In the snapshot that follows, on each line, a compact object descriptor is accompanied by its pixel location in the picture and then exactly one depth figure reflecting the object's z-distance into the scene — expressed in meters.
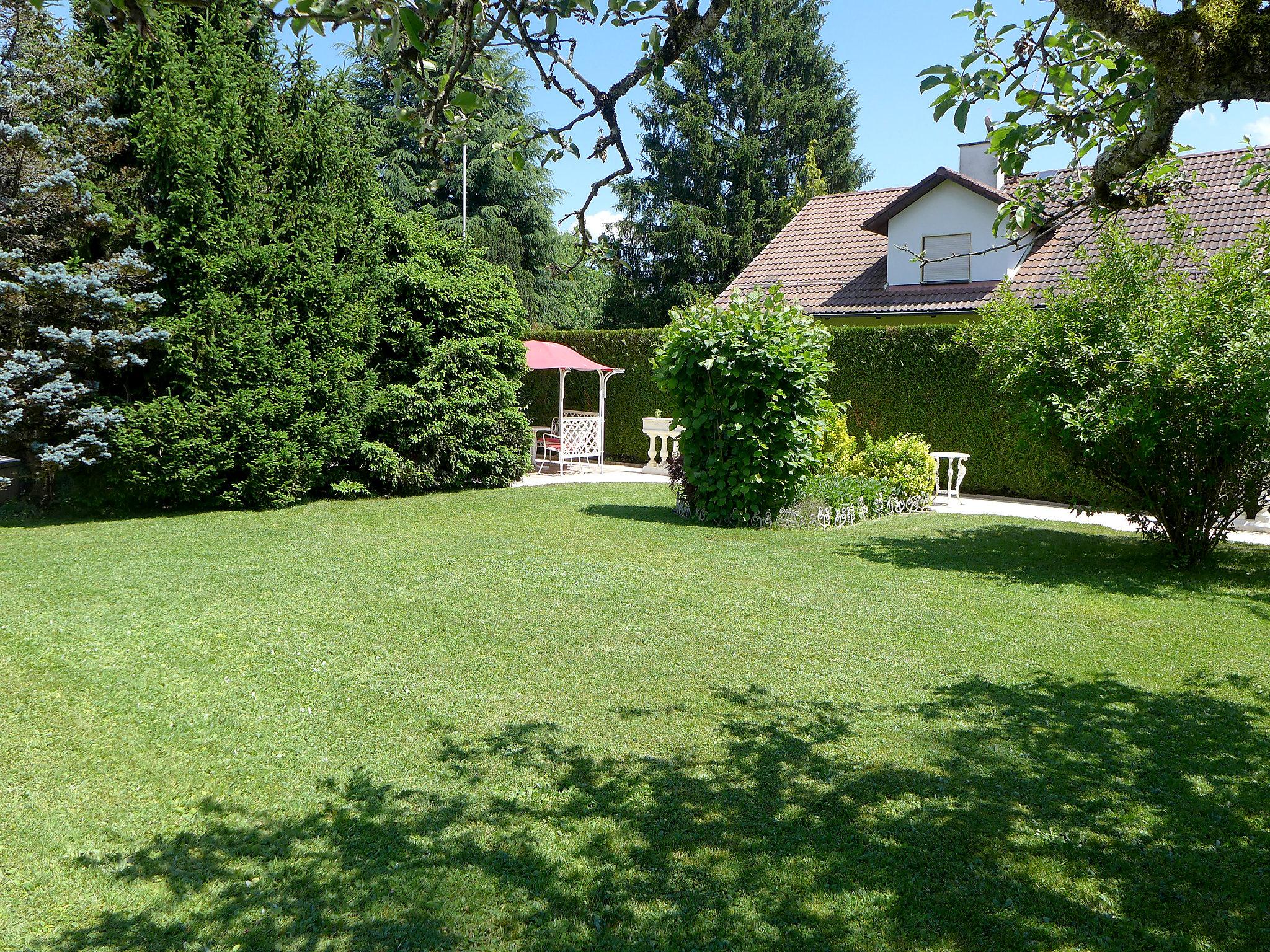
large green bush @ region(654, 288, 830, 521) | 10.34
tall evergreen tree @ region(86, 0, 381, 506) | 10.73
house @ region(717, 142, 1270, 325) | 17.09
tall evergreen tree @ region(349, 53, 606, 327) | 30.17
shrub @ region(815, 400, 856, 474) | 11.99
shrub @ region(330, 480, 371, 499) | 12.90
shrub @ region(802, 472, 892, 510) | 11.17
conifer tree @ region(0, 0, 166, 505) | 9.90
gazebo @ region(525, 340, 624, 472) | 17.03
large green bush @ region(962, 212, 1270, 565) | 7.89
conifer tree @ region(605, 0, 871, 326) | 34.53
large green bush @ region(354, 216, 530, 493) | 13.62
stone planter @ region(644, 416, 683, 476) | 17.36
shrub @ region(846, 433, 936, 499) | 12.51
